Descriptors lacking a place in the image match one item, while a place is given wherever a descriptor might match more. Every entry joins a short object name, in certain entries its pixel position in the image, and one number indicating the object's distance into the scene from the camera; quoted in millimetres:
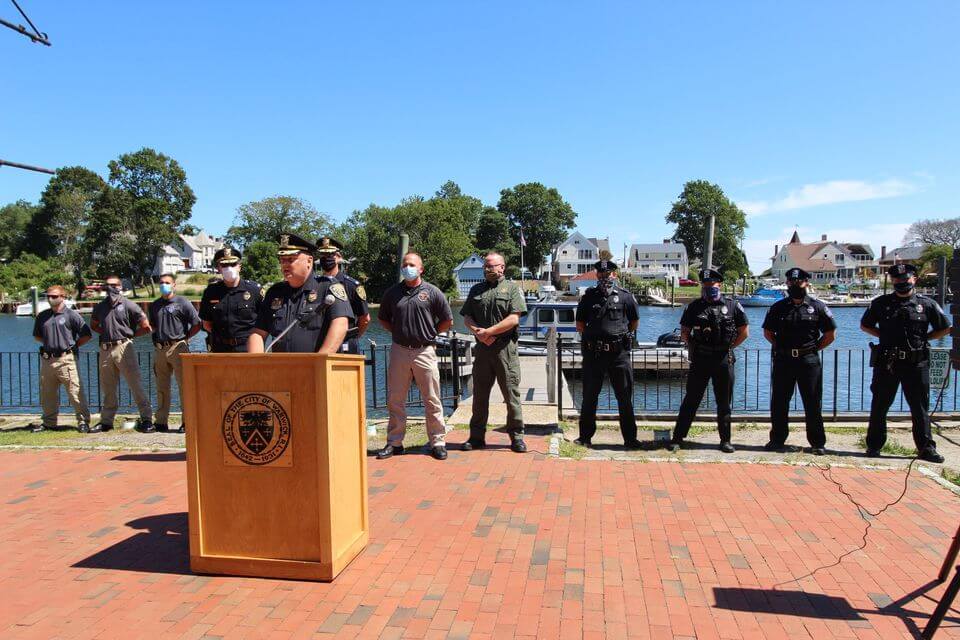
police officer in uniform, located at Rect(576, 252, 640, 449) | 6555
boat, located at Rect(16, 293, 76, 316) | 59619
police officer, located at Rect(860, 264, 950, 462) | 6098
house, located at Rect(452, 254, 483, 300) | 87350
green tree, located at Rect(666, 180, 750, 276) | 102438
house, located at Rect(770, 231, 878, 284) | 110250
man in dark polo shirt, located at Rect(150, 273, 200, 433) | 7758
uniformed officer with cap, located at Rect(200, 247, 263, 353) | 6508
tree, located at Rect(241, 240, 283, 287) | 63406
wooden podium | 3424
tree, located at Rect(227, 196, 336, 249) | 81062
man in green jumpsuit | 6406
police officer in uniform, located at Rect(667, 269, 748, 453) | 6488
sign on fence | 7561
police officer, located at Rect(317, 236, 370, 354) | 6027
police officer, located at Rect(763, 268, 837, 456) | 6379
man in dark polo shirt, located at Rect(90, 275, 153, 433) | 8148
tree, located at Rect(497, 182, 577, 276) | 106000
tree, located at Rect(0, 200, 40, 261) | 90188
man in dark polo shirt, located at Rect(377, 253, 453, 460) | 6113
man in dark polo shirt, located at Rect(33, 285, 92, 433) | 8258
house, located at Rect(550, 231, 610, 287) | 103375
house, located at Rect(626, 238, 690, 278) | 106375
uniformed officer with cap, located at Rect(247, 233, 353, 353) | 4316
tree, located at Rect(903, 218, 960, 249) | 88812
